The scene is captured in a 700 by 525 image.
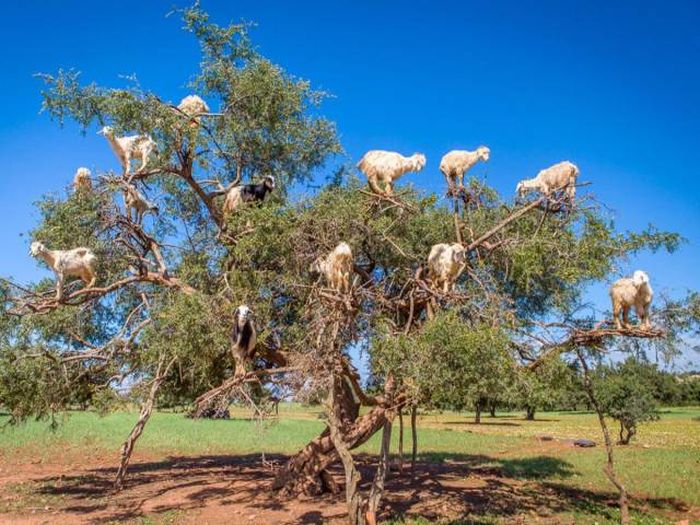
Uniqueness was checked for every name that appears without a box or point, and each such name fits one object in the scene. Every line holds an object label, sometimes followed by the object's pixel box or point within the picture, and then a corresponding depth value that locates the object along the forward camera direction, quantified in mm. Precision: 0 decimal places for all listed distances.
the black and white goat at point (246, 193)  11750
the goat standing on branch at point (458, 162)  10852
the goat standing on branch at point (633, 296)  8570
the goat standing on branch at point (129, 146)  10781
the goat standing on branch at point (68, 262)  9805
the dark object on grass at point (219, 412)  8711
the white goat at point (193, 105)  12055
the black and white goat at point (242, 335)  8781
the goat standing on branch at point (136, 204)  10812
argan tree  8430
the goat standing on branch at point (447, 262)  9078
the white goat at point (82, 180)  11031
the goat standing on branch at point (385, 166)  10844
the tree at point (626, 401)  23266
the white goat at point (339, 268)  8656
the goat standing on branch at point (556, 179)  10091
